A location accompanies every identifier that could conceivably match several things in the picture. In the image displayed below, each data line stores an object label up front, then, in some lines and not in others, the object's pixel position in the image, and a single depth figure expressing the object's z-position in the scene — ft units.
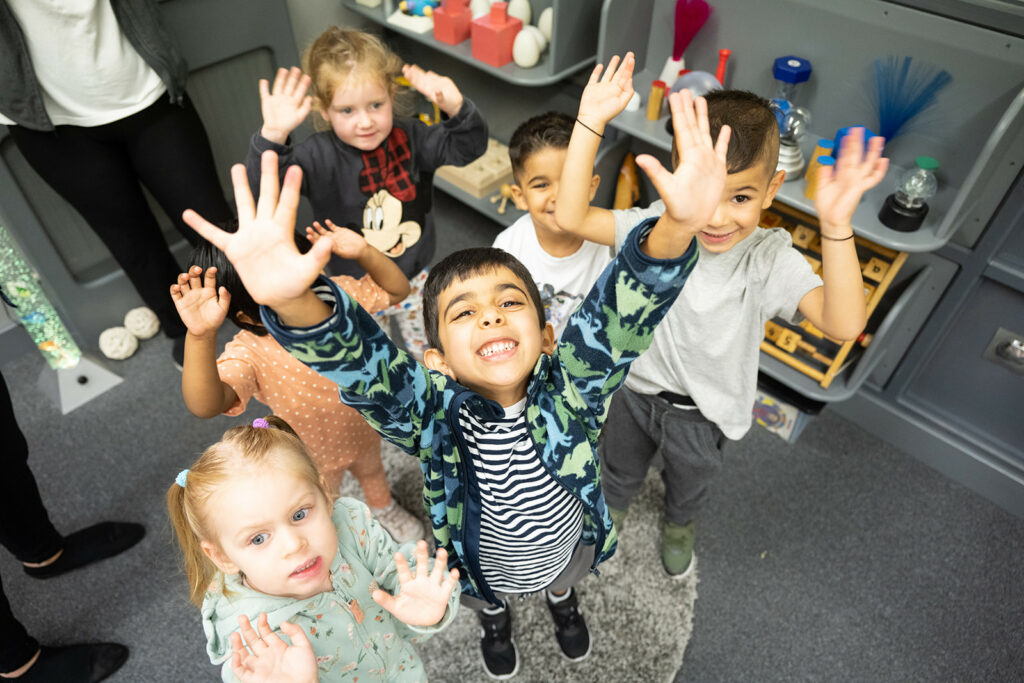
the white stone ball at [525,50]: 6.25
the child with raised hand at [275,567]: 2.56
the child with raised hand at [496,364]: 2.12
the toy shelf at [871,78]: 4.35
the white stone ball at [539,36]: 6.27
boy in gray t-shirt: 2.96
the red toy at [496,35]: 6.27
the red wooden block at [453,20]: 6.56
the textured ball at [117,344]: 6.74
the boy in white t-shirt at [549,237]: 4.07
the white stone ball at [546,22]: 6.40
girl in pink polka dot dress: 3.20
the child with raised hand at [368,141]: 4.38
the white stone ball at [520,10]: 6.46
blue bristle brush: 4.61
